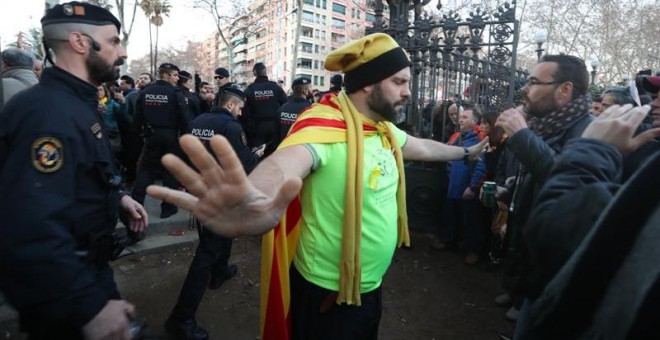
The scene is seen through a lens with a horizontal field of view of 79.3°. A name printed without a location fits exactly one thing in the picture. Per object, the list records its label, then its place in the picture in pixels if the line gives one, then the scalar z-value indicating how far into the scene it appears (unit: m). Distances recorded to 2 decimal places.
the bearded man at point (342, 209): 1.94
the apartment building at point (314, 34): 72.69
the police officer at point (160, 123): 5.86
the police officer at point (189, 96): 7.44
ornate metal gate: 5.28
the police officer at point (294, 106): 6.00
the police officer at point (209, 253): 3.40
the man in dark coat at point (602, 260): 0.67
